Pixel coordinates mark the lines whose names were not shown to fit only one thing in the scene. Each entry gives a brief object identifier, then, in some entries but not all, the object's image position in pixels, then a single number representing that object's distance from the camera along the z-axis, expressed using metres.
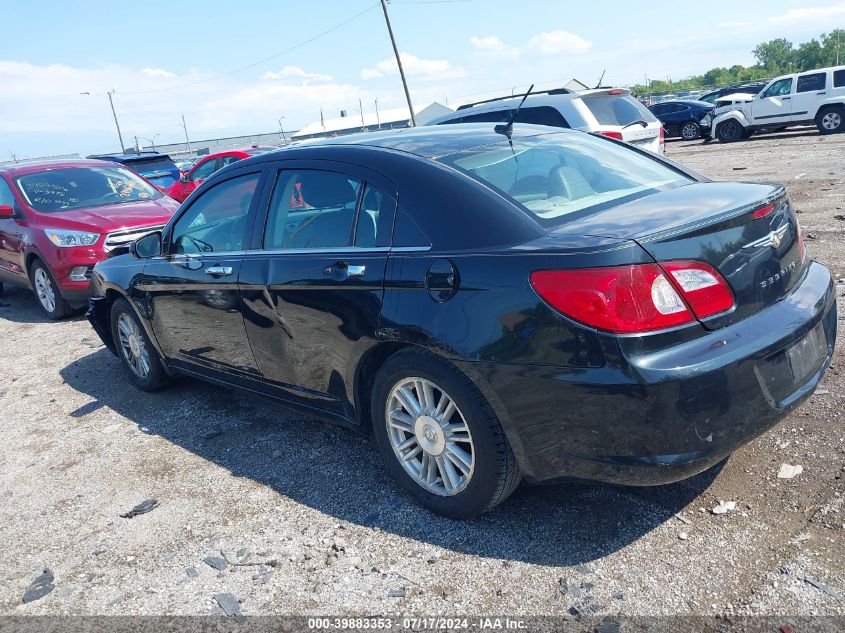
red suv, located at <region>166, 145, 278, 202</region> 14.44
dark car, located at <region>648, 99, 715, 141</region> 25.66
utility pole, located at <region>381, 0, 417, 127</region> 31.58
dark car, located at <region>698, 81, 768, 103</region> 33.56
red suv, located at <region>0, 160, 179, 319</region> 7.92
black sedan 2.55
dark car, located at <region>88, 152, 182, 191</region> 16.14
